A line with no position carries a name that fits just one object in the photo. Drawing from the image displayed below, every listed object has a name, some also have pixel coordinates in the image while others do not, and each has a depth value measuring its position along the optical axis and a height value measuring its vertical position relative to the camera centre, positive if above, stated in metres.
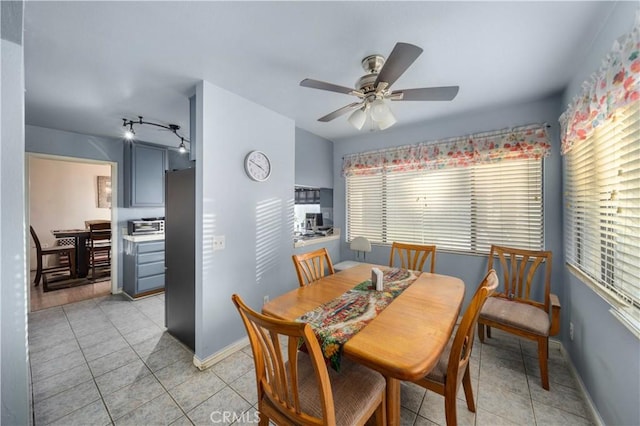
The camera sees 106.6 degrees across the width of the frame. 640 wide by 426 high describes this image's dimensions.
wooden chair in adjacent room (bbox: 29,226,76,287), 4.14 -0.89
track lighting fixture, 2.97 +1.14
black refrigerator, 2.28 -0.42
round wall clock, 2.41 +0.49
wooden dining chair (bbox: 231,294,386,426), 0.91 -0.86
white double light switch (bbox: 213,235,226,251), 2.15 -0.27
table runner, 1.13 -0.60
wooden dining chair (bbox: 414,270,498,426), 1.19 -0.83
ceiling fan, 1.31 +0.78
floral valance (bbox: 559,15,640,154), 1.06 +0.65
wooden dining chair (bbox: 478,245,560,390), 1.84 -0.85
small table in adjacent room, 4.51 -0.67
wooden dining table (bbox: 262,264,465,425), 1.00 -0.60
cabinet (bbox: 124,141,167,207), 3.84 +0.65
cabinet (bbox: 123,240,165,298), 3.60 -0.85
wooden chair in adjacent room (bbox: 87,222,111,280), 4.42 -0.66
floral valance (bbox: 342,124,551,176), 2.42 +0.71
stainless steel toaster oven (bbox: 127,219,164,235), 3.74 -0.22
